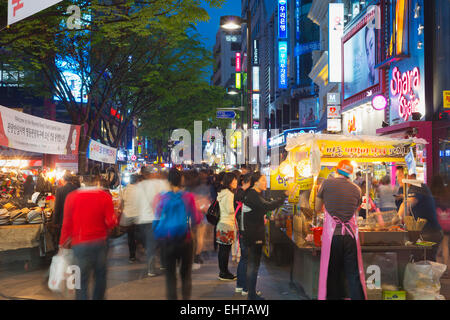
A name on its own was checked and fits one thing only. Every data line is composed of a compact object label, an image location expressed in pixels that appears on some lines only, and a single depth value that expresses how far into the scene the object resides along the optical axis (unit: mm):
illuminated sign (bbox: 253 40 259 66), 58544
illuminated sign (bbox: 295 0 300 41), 42250
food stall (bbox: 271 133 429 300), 7512
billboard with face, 18266
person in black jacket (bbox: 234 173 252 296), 7529
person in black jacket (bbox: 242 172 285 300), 7027
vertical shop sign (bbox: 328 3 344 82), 23188
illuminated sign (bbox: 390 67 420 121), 14180
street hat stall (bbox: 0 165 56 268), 9891
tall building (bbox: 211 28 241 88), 107312
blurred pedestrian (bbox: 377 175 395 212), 11094
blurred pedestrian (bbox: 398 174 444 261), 8867
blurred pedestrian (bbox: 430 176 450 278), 9875
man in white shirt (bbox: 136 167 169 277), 8891
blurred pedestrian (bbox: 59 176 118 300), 5801
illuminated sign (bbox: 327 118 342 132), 21753
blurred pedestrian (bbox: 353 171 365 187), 15978
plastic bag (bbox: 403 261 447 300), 7262
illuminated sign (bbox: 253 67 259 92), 55625
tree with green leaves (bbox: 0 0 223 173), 10680
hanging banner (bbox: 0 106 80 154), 8922
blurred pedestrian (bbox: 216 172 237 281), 8711
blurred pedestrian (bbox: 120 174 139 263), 9359
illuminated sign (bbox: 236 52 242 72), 61250
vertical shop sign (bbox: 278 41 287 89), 45016
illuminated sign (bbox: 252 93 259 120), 56206
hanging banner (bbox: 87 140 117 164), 15283
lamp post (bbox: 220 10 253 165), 15484
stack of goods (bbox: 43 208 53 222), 10666
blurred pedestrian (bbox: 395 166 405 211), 10570
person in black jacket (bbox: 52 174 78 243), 9164
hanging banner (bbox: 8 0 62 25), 6004
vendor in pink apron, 6324
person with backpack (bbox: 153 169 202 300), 6211
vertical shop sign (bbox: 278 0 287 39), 44938
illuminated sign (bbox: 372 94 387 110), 16708
